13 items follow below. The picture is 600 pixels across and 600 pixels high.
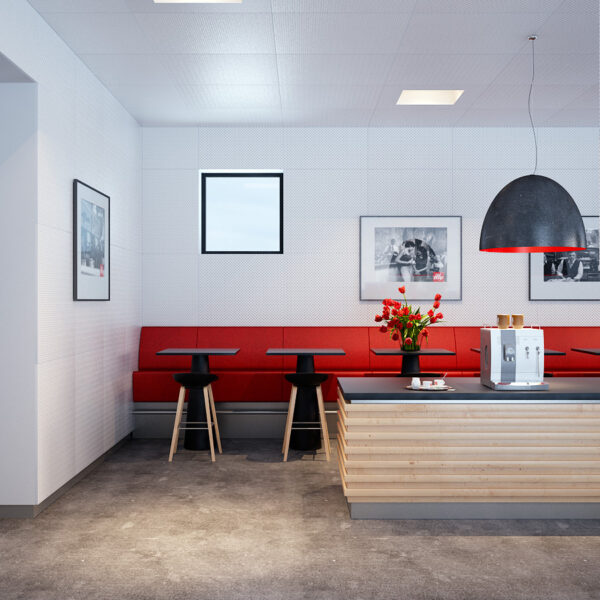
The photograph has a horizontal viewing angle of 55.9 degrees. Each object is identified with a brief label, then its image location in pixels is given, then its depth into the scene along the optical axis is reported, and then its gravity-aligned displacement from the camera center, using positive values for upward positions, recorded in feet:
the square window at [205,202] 20.98 +3.25
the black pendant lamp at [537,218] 11.07 +1.46
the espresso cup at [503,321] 11.85 -0.62
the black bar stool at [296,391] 16.56 -3.06
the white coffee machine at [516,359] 11.78 -1.40
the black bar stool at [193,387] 16.49 -2.90
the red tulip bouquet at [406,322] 16.29 -0.91
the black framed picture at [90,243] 14.28 +1.24
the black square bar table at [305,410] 17.28 -3.69
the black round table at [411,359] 17.20 -2.12
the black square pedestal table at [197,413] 17.56 -3.86
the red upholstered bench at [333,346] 20.01 -1.99
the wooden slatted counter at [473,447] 11.51 -3.18
